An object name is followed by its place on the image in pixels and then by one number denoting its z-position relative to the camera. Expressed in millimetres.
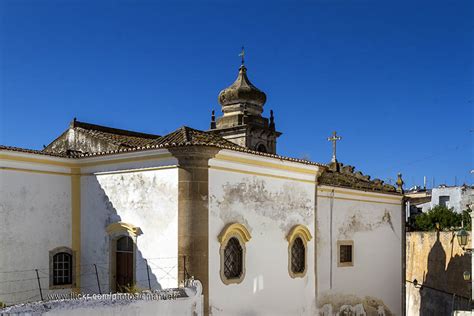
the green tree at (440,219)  36434
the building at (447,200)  43844
